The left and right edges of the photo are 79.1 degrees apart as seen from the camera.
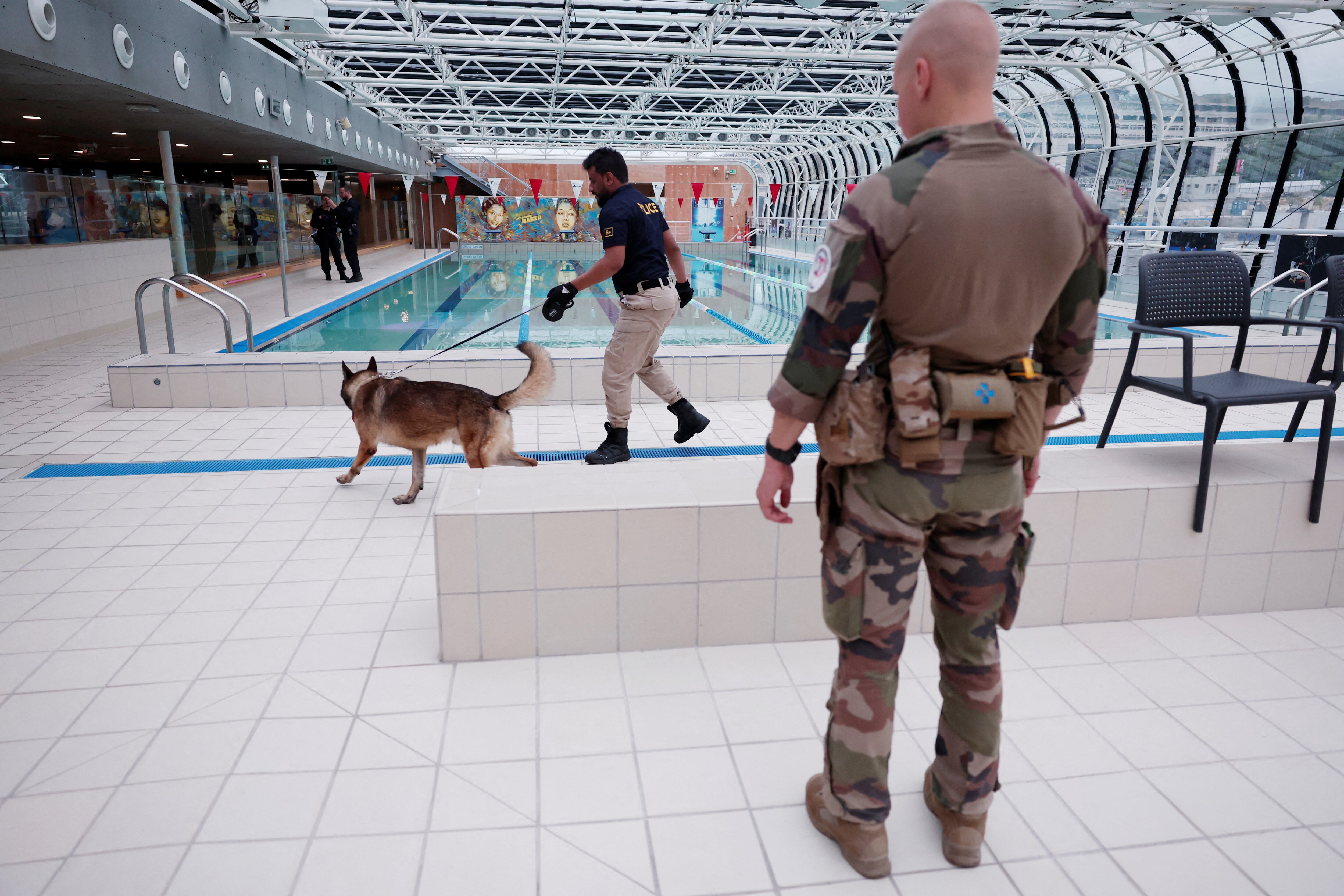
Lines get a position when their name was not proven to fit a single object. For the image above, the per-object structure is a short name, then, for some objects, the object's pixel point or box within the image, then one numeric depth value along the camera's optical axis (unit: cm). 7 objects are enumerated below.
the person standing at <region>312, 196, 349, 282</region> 1252
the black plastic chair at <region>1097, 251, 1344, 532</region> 261
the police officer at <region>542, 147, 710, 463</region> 376
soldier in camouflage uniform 131
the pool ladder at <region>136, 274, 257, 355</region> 524
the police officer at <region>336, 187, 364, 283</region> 1279
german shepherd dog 343
